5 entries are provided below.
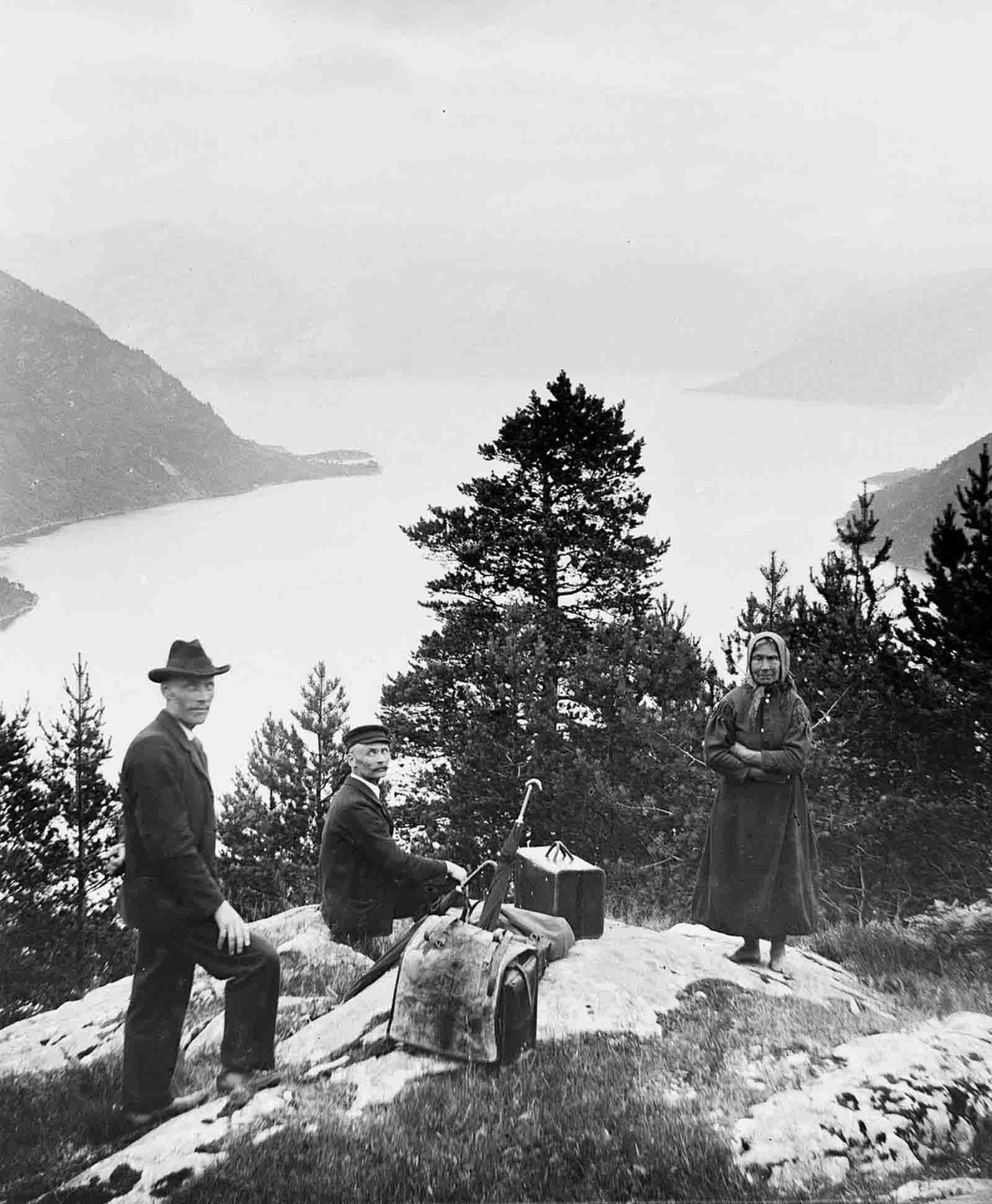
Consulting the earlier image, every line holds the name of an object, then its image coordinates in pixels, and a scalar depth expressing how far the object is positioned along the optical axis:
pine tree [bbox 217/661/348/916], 22.47
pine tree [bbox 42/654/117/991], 20.42
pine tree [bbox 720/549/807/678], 15.55
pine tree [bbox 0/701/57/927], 19.83
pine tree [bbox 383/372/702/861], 17.08
